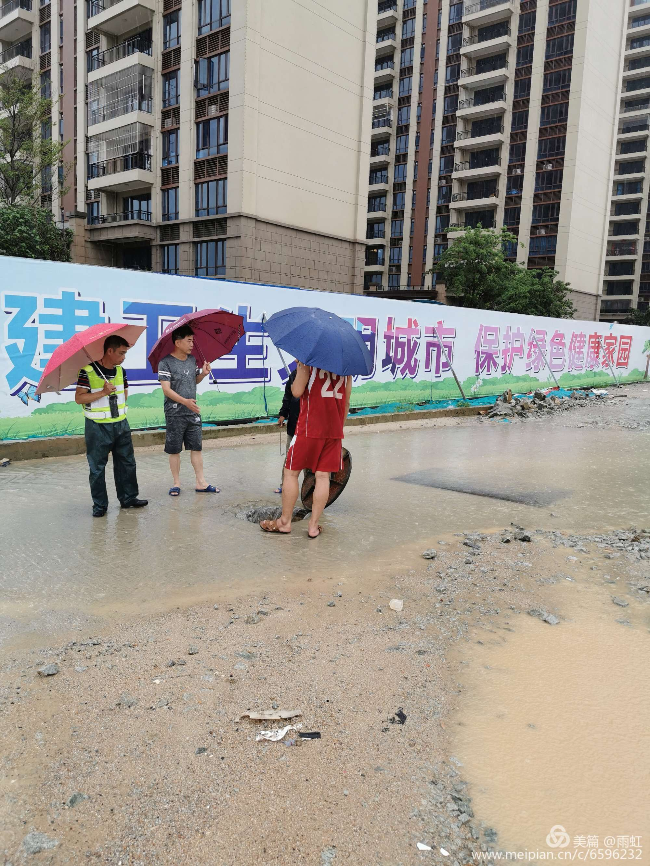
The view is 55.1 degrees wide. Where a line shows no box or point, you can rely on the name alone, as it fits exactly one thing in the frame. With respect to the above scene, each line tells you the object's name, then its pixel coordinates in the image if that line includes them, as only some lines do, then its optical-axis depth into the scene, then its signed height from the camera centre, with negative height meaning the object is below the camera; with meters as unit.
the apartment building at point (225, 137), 27.97 +9.91
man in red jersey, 5.08 -0.75
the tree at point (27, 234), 27.28 +4.34
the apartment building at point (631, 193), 60.03 +16.14
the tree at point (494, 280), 40.12 +4.52
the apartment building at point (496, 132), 47.38 +17.99
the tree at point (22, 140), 29.23 +9.20
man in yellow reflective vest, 5.63 -0.69
